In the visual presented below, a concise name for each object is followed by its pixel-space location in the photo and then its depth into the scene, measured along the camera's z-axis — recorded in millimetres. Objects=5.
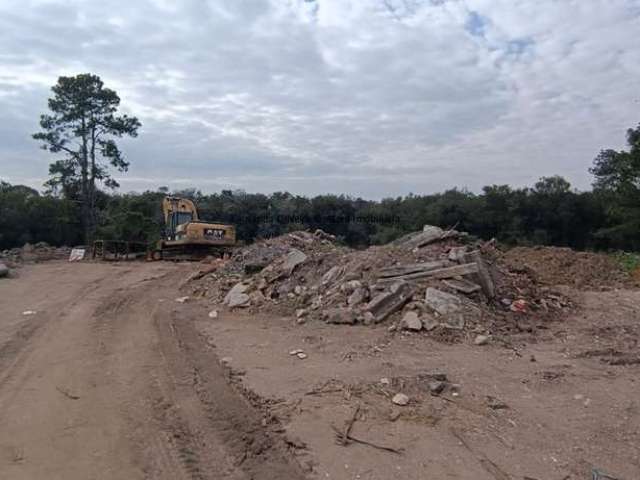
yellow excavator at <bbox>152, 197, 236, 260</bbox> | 22344
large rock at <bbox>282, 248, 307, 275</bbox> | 11453
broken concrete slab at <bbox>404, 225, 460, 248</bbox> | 10930
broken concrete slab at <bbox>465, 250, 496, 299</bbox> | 9031
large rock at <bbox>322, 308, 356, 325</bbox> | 8391
